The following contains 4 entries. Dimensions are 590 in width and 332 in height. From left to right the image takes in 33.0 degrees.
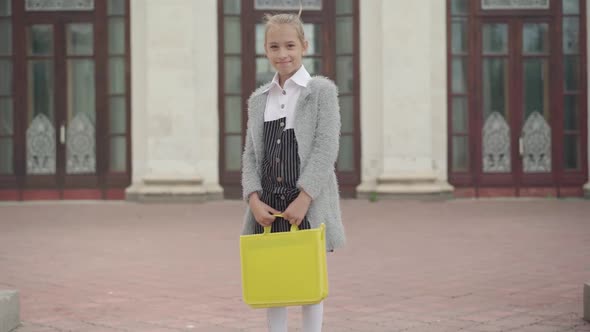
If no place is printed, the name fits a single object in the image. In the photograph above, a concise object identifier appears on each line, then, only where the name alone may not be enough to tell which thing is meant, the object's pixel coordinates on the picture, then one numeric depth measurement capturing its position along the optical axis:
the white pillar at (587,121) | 15.82
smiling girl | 3.82
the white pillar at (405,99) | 15.35
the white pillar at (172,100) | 15.26
